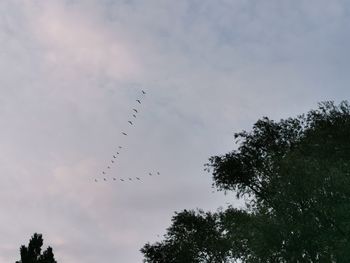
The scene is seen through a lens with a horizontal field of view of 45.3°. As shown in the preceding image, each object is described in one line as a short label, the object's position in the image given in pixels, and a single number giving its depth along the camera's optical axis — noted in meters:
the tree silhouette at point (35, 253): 53.55
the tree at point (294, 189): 39.06
